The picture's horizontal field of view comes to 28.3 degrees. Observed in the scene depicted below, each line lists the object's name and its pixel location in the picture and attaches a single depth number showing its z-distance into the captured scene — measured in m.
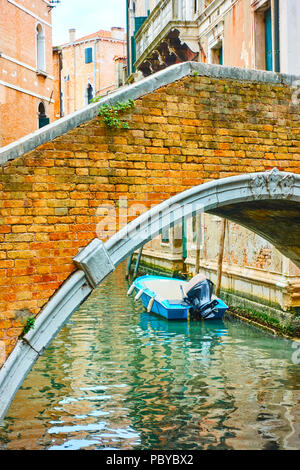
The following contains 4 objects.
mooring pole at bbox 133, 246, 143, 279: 16.59
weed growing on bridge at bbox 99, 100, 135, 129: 4.34
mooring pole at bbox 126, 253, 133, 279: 17.05
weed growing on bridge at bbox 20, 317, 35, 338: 4.04
